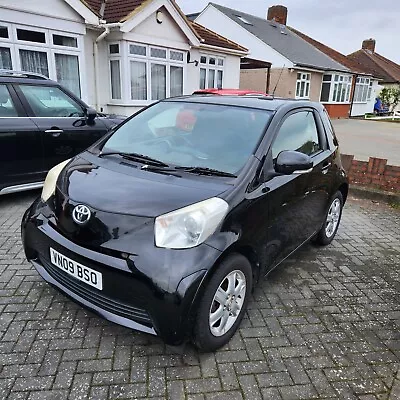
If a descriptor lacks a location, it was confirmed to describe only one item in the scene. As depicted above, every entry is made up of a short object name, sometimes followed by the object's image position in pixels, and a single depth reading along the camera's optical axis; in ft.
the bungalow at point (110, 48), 30.07
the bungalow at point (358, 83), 97.76
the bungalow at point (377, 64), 124.47
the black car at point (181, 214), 6.94
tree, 116.67
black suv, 15.76
